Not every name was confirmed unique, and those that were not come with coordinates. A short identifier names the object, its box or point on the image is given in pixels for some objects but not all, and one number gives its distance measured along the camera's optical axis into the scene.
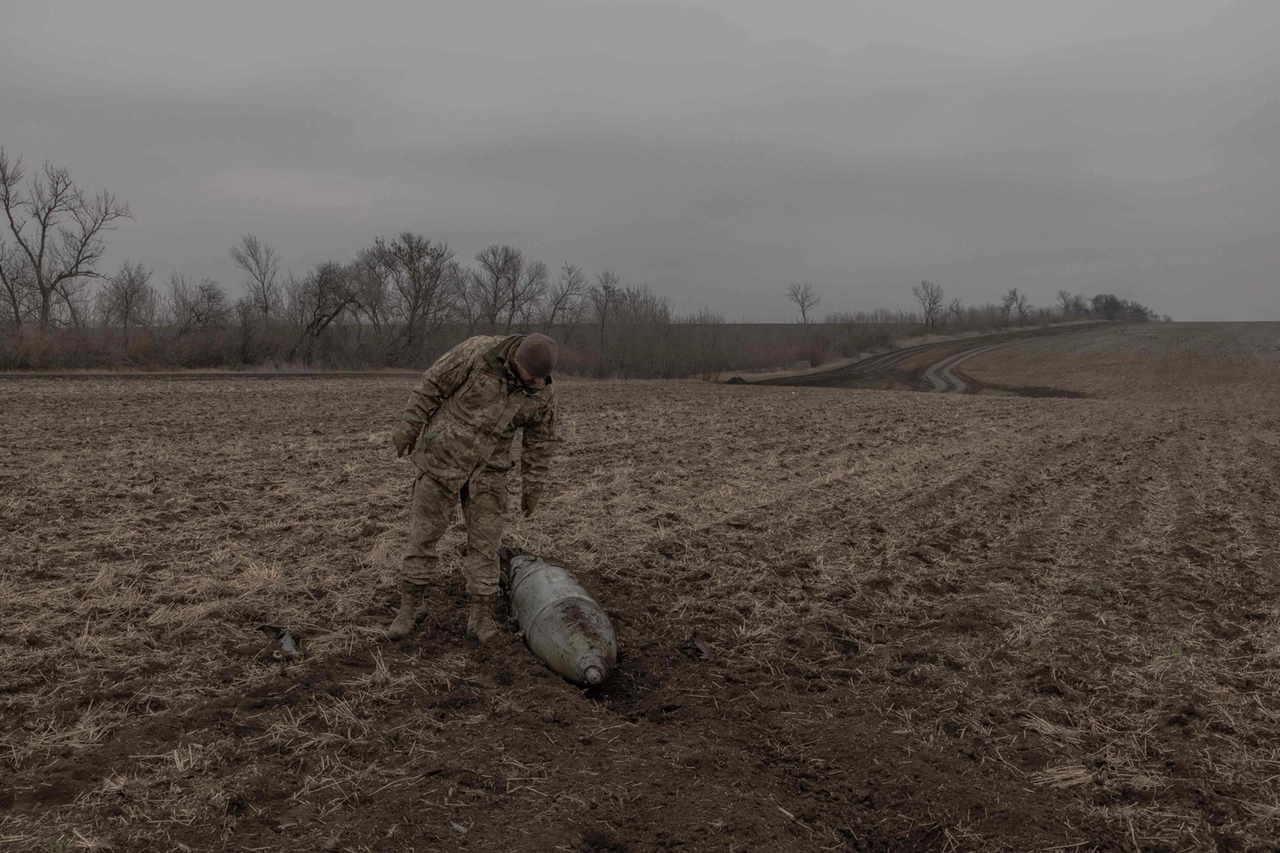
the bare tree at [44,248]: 38.69
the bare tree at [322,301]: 44.88
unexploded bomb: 4.87
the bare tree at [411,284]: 49.78
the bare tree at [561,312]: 60.34
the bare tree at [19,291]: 38.66
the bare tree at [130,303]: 42.78
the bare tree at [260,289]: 51.78
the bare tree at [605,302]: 62.00
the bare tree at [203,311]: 41.16
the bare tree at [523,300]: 58.44
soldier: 5.30
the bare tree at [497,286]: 57.47
